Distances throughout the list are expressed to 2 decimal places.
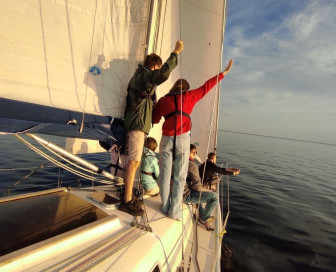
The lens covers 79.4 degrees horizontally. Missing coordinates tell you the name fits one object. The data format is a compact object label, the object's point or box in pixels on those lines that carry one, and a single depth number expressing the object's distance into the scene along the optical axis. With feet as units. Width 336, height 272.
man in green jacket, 8.75
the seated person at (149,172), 11.15
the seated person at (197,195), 11.42
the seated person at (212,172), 13.83
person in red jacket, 9.29
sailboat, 5.78
